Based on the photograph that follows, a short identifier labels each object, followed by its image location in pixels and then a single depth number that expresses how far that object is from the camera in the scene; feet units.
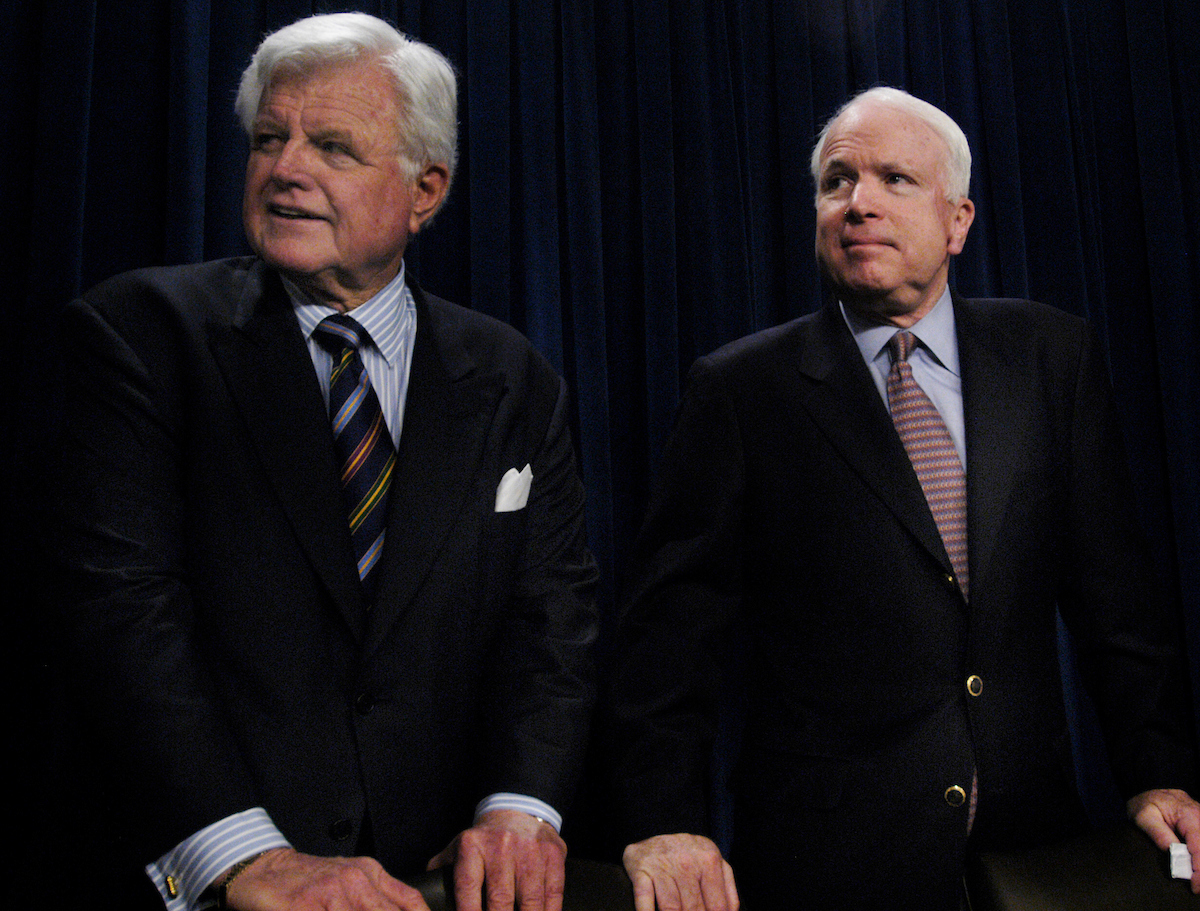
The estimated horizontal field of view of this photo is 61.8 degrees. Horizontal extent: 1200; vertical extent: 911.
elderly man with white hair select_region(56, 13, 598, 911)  3.52
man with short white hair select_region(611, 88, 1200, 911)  4.56
